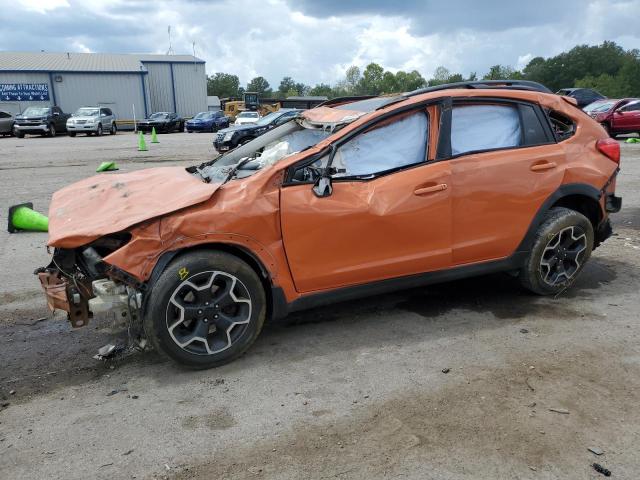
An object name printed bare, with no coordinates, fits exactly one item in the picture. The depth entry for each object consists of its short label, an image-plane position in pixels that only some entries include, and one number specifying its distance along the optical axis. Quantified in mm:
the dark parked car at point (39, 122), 27844
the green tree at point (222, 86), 123000
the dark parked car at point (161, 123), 35188
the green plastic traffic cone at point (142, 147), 19750
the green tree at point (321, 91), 121888
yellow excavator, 46288
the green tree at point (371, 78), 129875
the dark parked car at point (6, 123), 28625
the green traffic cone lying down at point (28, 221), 6934
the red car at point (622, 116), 19703
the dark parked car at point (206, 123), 35812
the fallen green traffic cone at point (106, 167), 5849
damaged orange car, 3352
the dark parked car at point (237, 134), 17078
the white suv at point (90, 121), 29109
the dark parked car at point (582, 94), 26125
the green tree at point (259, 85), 152125
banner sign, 40031
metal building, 41031
